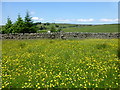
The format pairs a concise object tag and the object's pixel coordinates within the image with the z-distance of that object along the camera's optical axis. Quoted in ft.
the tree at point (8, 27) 104.44
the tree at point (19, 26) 91.49
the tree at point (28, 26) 91.18
